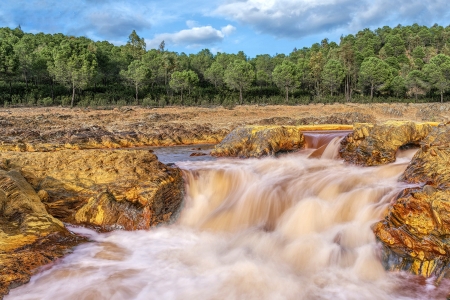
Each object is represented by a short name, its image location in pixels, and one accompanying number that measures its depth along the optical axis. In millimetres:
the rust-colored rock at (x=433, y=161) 5715
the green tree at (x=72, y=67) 40625
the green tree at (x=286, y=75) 54219
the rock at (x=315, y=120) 27578
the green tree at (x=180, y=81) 51344
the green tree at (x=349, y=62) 67138
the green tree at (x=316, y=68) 63184
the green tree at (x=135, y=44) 81438
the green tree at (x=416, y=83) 55125
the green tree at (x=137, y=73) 48312
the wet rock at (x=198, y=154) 14028
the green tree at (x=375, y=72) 56312
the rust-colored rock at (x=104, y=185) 6746
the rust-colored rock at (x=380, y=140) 9070
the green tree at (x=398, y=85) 58875
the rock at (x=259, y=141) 12211
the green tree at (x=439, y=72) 51188
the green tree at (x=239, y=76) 49656
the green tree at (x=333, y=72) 57312
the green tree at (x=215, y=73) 62844
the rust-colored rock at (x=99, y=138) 15195
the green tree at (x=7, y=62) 42250
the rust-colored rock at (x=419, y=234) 4504
